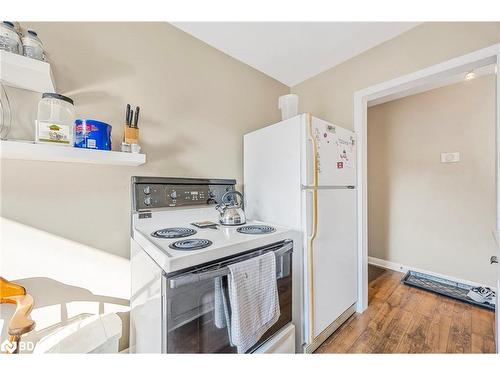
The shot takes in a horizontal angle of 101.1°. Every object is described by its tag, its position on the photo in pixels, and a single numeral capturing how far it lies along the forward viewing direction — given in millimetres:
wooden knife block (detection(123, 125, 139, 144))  1226
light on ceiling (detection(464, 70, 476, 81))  2066
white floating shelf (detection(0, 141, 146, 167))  857
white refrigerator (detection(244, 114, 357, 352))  1333
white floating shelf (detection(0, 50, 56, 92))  849
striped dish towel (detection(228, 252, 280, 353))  892
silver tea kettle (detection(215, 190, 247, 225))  1425
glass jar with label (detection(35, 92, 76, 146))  922
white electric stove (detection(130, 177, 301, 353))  794
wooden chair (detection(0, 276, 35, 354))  863
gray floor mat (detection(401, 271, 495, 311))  1961
